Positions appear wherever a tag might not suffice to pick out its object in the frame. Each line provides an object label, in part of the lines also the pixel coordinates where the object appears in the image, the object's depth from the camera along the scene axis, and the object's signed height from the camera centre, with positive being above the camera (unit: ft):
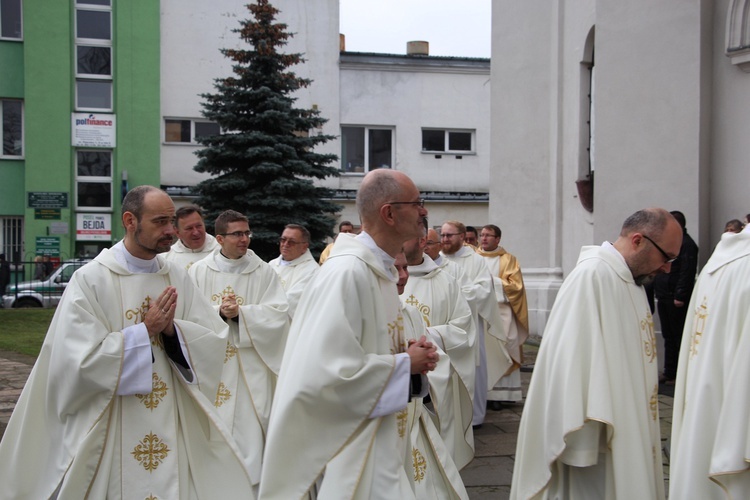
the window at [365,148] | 82.12 +5.14
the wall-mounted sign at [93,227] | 78.23 -2.59
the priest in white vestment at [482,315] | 26.94 -3.77
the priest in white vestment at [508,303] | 30.25 -3.81
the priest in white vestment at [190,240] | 22.76 -1.24
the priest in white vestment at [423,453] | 11.89 -3.71
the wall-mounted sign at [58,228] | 76.89 -2.66
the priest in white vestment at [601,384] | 12.92 -2.87
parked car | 68.64 -7.51
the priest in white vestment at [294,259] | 25.82 -1.88
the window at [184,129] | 79.56 +6.68
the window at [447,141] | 83.87 +6.04
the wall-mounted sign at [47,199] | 77.25 -0.02
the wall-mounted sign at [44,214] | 77.51 -1.39
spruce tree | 57.52 +3.48
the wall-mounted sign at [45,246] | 76.84 -4.31
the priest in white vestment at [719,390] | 11.66 -2.70
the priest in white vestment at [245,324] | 21.27 -3.22
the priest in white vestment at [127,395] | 13.79 -3.34
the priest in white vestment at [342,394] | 10.43 -2.42
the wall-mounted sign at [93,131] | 78.89 +6.40
